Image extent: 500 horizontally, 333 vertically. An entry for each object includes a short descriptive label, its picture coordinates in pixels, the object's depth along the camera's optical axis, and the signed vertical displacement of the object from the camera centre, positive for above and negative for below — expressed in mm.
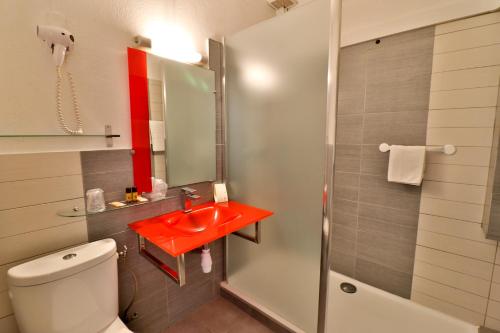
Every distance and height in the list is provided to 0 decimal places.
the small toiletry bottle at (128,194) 1264 -289
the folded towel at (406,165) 1471 -134
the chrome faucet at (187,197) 1469 -362
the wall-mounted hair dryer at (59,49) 972 +425
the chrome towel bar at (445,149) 1384 -25
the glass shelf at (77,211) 1071 -340
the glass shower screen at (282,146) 1216 -14
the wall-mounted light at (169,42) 1333 +649
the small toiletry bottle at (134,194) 1278 -295
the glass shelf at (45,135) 946 +34
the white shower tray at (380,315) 1462 -1209
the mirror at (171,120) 1324 +152
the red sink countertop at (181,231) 1061 -477
